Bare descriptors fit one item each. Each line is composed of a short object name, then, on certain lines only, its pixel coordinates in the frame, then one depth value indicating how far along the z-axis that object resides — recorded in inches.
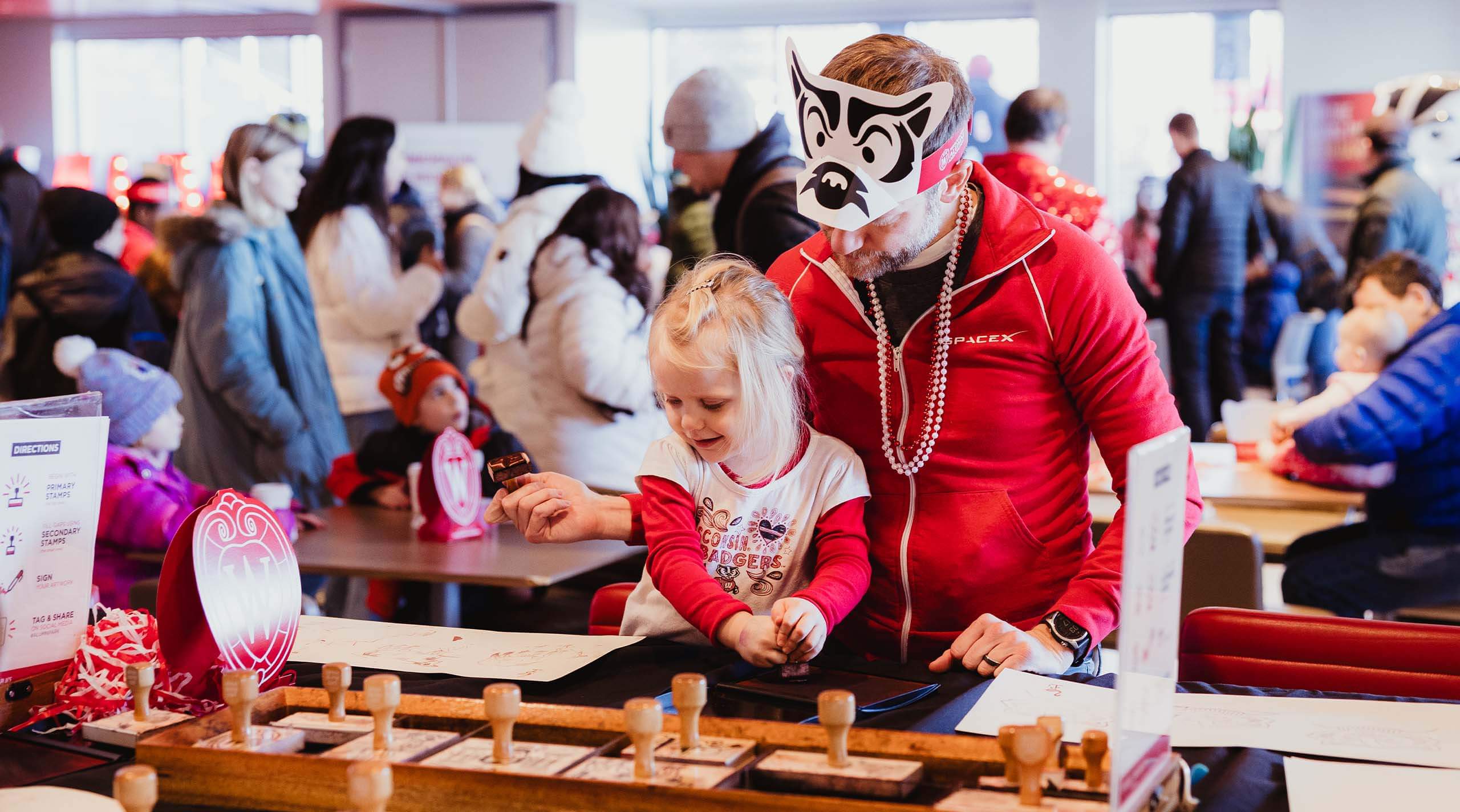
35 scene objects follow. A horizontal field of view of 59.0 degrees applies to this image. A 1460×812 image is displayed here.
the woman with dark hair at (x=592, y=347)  143.9
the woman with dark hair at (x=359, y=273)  172.1
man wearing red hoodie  61.6
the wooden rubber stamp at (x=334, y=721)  47.4
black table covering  45.3
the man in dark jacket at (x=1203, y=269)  258.8
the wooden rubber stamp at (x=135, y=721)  50.9
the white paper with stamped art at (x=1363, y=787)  43.8
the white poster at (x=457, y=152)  379.6
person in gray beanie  126.7
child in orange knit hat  142.7
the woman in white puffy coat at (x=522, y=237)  158.4
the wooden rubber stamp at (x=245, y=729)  46.1
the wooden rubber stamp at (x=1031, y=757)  38.9
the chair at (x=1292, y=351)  292.4
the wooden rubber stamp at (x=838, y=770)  41.1
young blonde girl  63.0
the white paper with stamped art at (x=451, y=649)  58.6
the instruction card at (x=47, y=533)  55.3
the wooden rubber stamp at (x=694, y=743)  44.2
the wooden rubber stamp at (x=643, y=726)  41.6
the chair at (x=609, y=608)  75.7
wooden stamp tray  40.7
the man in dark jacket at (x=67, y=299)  168.9
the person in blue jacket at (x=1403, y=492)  122.3
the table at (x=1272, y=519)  124.7
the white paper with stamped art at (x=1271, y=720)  49.1
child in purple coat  116.9
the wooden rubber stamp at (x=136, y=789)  38.5
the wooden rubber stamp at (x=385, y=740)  44.9
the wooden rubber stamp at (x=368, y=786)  37.9
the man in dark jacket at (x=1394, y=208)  225.5
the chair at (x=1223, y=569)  104.3
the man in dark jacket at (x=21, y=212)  276.7
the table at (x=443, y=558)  109.0
